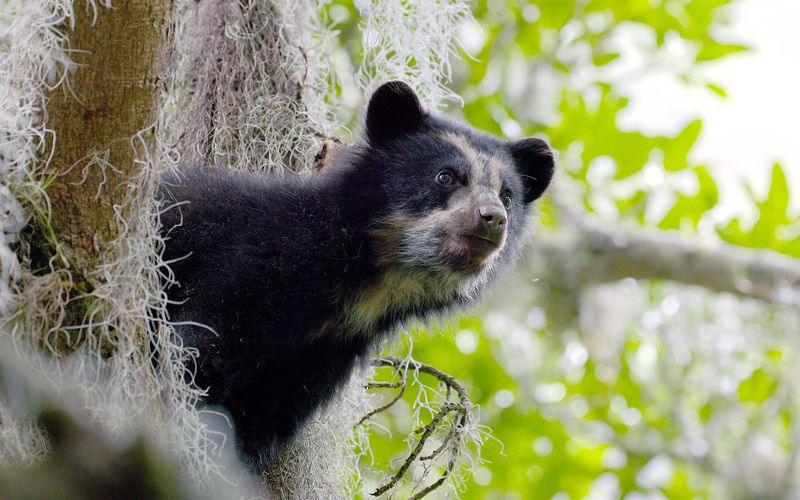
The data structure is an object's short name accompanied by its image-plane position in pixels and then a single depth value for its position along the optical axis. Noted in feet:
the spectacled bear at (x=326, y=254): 20.16
